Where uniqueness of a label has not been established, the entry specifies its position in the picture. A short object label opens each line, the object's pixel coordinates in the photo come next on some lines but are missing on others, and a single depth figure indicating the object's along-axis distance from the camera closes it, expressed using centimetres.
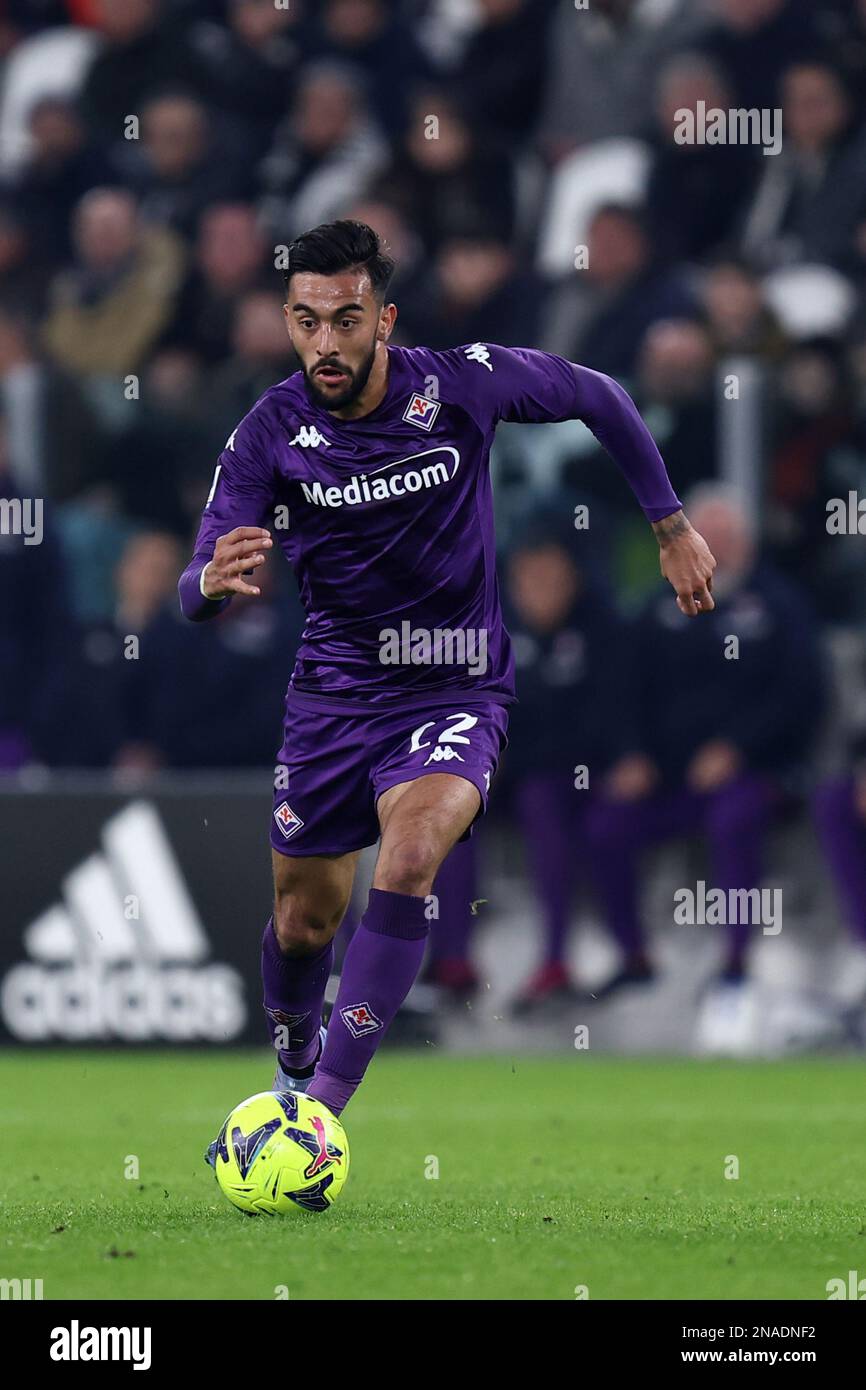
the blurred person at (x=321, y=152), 1324
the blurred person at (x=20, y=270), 1396
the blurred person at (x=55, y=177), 1416
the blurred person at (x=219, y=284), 1283
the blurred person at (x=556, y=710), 1084
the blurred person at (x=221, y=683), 1135
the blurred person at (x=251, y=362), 1181
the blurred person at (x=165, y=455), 1190
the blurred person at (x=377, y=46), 1361
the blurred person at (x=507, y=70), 1315
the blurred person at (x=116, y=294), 1299
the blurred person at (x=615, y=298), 1149
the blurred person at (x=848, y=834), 1081
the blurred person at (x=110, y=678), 1151
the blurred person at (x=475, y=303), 1178
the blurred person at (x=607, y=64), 1269
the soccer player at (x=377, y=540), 622
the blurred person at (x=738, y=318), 1124
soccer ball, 580
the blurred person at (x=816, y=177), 1176
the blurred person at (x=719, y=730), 1075
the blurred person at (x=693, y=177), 1204
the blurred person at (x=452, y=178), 1242
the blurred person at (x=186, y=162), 1353
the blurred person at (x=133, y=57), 1429
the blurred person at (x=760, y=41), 1211
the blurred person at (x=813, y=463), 1091
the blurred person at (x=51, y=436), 1178
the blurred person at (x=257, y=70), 1387
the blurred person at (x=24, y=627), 1172
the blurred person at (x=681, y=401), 1079
